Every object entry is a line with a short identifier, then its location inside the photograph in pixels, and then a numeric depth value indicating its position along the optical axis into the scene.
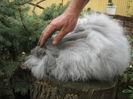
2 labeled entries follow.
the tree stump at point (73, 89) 1.39
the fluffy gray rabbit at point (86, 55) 1.29
